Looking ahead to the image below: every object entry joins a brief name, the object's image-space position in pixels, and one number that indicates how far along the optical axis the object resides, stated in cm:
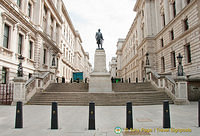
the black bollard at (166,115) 466
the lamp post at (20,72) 1185
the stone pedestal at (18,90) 1120
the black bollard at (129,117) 455
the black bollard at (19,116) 472
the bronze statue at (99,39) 1838
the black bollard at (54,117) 462
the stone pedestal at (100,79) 1547
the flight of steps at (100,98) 1136
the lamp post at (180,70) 1169
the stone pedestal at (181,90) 1113
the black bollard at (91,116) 460
